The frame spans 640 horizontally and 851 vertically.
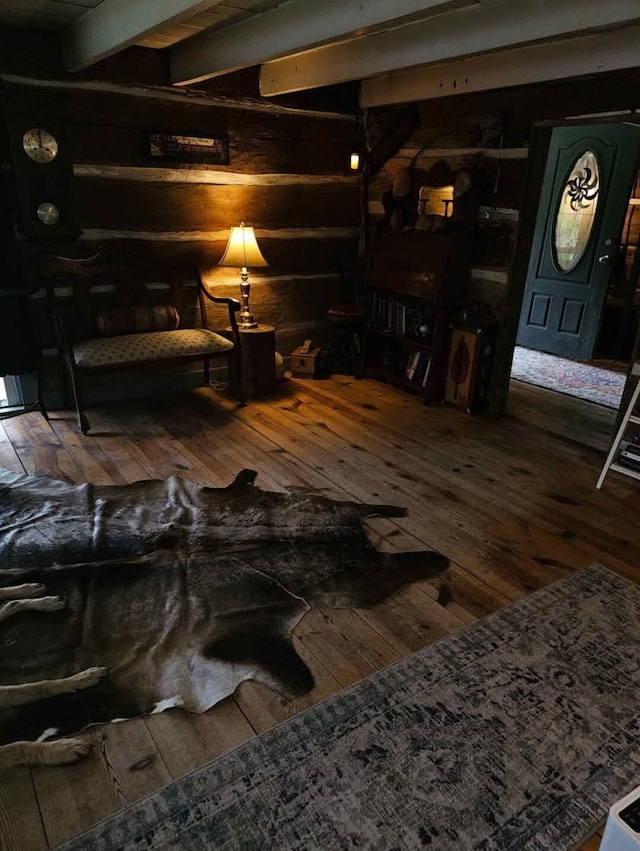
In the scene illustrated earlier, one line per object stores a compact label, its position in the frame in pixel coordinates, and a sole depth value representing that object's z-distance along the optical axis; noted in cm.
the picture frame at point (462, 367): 411
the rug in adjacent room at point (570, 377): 481
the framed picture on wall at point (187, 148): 393
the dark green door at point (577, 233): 512
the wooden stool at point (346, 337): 476
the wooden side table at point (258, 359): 432
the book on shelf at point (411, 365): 454
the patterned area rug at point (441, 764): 141
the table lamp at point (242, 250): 415
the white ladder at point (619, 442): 312
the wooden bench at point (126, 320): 366
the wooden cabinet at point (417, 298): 414
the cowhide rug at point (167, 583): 184
